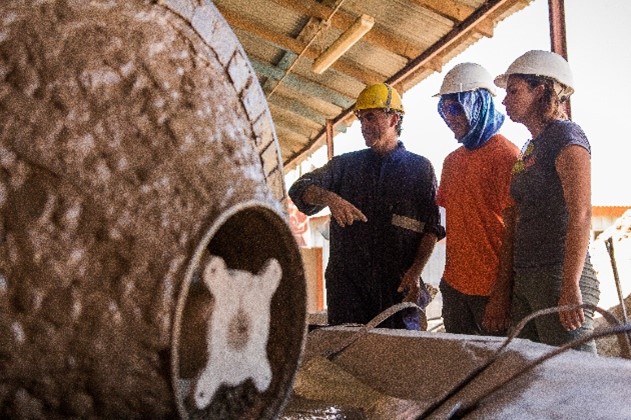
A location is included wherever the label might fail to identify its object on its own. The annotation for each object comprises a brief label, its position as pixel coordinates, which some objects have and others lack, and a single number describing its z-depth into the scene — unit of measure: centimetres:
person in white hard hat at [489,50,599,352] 200
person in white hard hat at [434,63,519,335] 261
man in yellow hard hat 288
